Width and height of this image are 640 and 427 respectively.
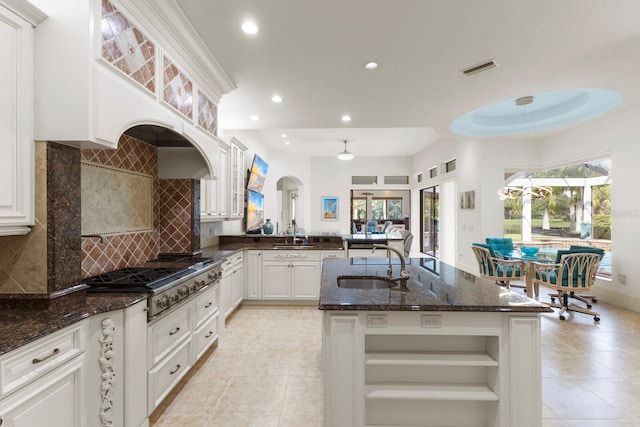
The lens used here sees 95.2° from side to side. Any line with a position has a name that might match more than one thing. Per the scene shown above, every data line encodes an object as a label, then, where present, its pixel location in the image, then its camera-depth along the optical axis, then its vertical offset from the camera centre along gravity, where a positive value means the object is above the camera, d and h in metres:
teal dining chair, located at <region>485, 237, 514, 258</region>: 5.26 -0.52
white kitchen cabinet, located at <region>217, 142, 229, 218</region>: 3.98 +0.44
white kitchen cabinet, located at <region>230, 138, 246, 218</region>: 4.40 +0.61
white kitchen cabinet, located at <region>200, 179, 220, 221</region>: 3.51 +0.20
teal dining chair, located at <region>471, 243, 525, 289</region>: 4.59 -0.82
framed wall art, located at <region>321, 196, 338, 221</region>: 9.36 +0.22
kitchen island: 1.52 -0.78
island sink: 2.13 -0.50
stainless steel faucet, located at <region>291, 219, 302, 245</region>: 4.54 -0.39
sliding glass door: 8.55 -0.15
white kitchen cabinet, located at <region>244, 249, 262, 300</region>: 4.32 -0.84
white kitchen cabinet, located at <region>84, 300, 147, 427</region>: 1.46 -0.81
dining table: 4.39 -0.73
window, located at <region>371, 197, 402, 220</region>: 10.73 +0.30
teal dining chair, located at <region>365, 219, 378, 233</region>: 9.55 -0.35
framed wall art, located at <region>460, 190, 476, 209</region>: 6.17 +0.34
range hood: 2.89 +0.52
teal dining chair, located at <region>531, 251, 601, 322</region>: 3.80 -0.80
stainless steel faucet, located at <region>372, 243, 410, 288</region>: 1.92 -0.41
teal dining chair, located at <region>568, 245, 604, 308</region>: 3.80 -0.50
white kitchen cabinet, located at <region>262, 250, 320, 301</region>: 4.33 -0.93
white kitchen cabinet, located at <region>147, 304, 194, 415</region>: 1.82 -0.95
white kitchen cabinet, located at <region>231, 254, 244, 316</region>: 3.82 -0.90
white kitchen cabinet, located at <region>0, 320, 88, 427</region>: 1.07 -0.68
